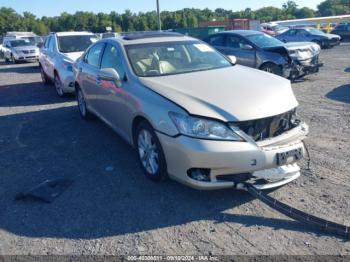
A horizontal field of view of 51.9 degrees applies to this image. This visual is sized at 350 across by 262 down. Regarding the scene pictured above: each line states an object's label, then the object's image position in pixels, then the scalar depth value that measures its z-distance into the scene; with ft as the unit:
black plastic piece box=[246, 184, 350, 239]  10.39
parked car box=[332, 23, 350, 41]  101.96
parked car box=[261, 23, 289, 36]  123.60
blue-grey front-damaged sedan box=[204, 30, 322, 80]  33.24
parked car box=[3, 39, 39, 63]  69.97
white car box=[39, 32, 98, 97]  29.96
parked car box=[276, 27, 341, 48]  81.76
